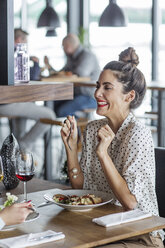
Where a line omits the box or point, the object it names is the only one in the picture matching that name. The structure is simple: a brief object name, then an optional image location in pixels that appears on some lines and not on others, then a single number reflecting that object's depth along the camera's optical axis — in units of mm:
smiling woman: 2385
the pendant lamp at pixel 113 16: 5953
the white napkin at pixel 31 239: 1794
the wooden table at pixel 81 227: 1868
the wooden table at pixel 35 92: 2451
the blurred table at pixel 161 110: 5809
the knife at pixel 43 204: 2303
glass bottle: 2654
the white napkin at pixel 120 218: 2016
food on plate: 2244
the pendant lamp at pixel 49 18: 7430
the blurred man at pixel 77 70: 6574
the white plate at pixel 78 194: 2189
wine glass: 2311
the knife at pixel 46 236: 1842
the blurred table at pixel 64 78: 6293
